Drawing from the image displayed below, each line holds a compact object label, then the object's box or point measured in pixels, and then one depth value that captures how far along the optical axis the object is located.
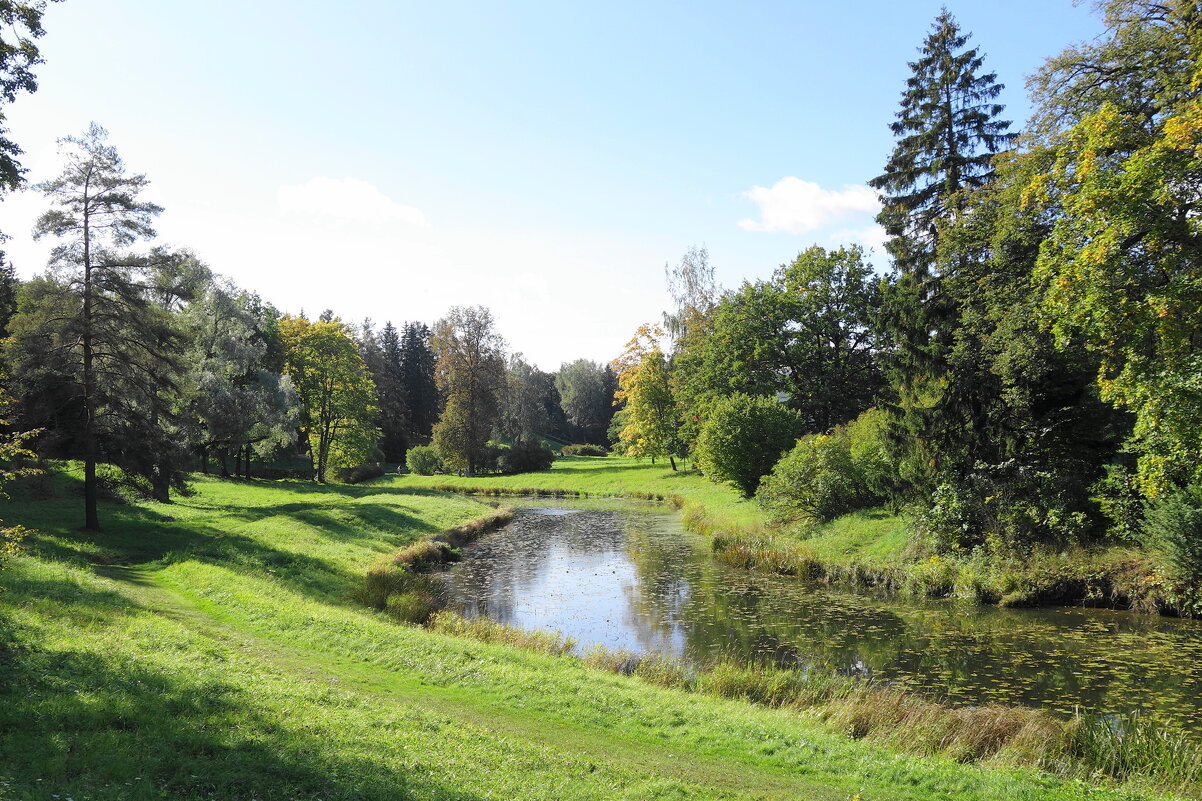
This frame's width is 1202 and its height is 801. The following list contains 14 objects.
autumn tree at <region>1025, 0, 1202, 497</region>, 14.67
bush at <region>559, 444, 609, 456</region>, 94.75
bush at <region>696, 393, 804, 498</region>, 38.25
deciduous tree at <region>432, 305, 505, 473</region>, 68.06
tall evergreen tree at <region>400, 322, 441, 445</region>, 95.25
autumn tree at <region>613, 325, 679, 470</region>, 61.59
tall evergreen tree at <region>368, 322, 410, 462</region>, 82.00
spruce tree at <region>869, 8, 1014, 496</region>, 25.66
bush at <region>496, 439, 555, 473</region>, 71.81
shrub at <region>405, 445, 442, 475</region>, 68.62
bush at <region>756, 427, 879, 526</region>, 29.89
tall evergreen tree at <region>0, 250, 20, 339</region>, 31.06
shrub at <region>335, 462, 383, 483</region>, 64.44
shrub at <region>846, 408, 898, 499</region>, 27.50
